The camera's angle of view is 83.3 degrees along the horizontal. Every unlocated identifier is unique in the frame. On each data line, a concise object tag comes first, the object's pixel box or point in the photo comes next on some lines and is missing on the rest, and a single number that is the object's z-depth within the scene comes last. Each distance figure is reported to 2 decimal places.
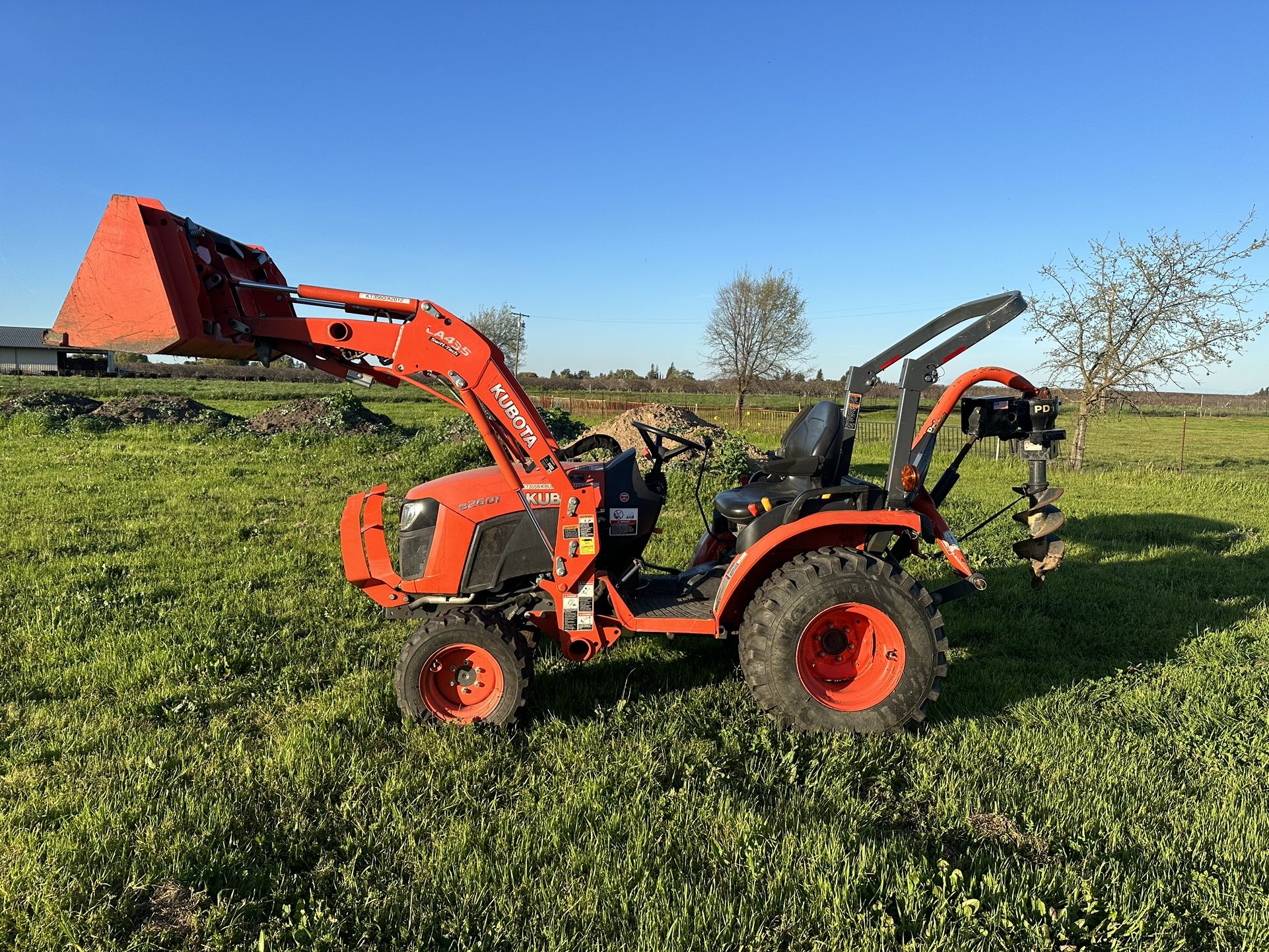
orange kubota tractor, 3.51
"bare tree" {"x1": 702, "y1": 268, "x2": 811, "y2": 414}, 35.56
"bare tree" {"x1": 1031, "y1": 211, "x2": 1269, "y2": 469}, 14.67
